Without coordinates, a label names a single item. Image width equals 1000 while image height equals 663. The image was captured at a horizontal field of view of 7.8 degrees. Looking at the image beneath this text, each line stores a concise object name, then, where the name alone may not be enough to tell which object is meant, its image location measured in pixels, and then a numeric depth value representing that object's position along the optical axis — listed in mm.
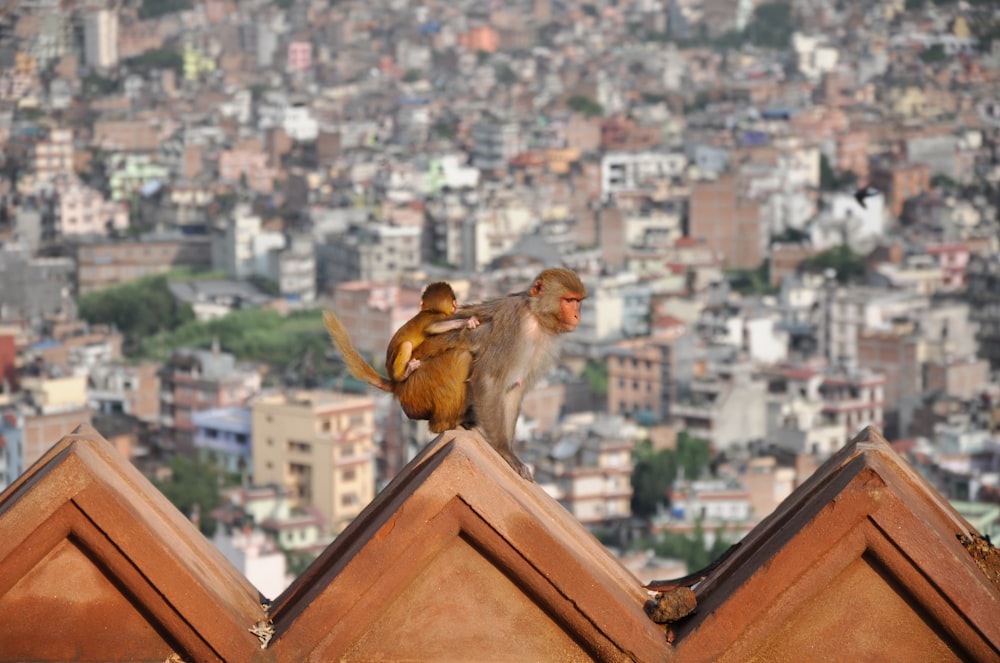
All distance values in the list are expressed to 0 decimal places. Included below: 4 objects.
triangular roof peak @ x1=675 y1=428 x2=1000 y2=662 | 13271
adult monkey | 14603
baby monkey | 14665
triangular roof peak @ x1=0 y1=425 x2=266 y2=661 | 13360
